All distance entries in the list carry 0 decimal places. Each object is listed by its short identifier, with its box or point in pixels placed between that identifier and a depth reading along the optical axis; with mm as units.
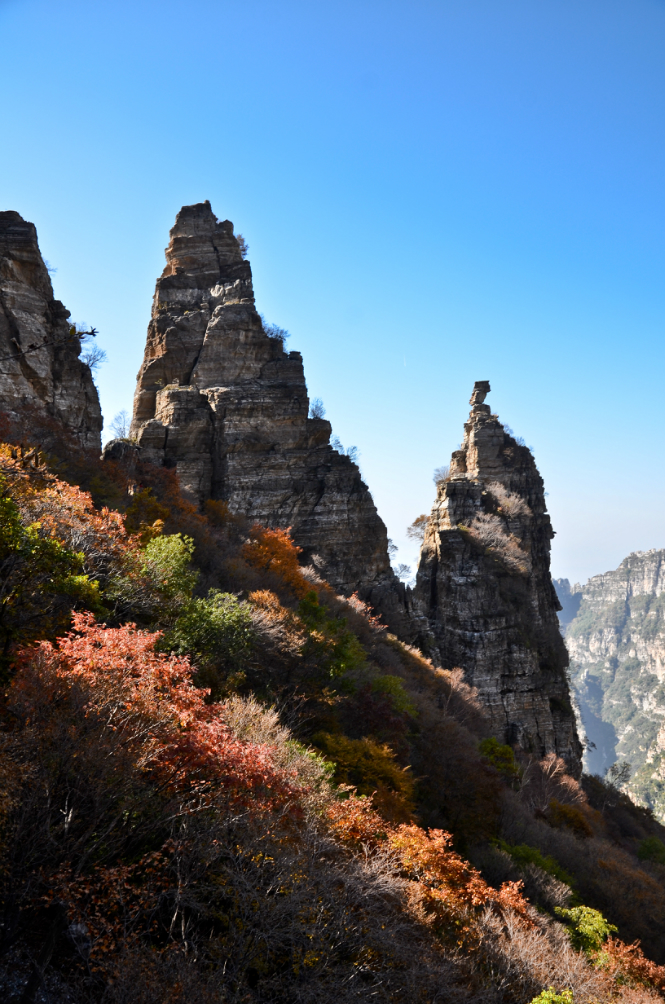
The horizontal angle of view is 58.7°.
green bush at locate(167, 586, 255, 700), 17078
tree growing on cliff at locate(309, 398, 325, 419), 47625
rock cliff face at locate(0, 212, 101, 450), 29891
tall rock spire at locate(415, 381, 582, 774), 44031
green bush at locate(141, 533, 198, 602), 18172
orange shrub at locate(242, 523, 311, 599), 33531
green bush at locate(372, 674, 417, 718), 24703
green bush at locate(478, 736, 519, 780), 30259
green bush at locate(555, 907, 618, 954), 15891
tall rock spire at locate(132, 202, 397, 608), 42062
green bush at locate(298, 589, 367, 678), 22578
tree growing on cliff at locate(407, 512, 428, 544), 55250
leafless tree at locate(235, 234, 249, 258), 49375
